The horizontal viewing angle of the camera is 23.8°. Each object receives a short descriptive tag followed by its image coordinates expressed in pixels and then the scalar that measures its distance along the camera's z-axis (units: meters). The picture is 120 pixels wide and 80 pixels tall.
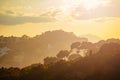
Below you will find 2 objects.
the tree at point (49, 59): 165.18
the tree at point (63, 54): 186.56
